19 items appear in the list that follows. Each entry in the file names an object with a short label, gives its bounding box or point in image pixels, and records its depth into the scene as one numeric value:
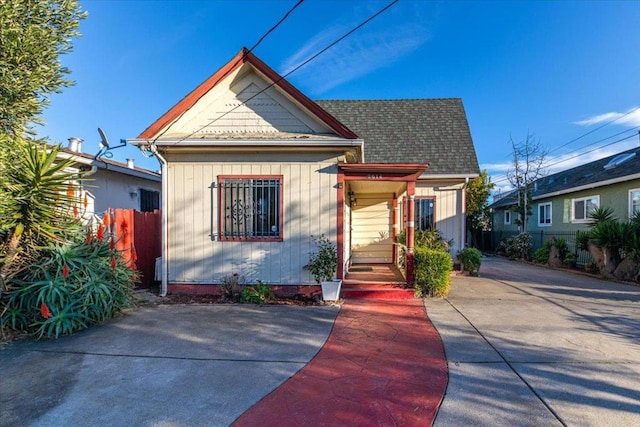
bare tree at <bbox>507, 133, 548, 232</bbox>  17.91
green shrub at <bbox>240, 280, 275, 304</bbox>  6.89
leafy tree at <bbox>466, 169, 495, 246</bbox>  19.70
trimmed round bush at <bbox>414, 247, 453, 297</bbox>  7.37
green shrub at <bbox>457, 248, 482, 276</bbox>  10.60
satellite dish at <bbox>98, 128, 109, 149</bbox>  8.15
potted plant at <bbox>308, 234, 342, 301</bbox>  6.88
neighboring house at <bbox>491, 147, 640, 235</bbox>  12.12
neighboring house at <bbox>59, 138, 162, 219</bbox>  9.27
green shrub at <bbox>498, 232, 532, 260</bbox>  15.85
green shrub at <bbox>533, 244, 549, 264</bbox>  14.02
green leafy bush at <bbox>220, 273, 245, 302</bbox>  7.10
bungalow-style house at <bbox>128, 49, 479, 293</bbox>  7.32
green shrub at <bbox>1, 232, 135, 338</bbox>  4.82
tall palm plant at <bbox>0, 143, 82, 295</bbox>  4.68
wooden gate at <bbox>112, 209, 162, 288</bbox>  7.30
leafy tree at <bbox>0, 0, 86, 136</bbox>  4.75
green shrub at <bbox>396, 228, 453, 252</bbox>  10.06
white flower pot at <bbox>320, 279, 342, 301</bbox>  6.86
